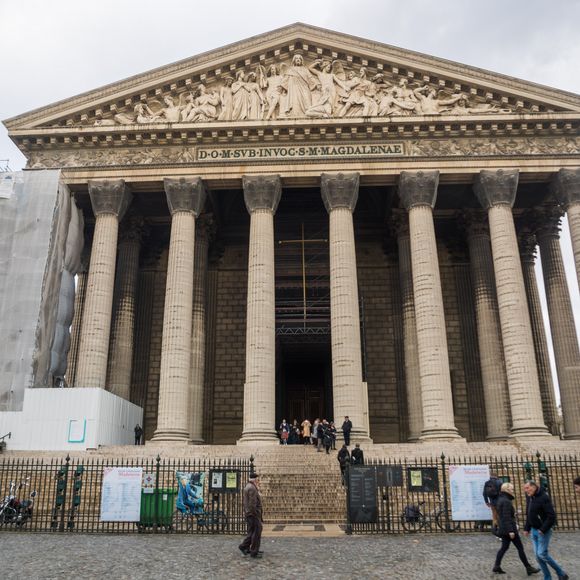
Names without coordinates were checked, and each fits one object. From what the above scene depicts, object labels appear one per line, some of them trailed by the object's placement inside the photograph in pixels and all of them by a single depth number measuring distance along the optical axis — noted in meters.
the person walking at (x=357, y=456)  19.08
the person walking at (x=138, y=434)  27.41
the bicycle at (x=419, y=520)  15.48
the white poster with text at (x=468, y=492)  15.21
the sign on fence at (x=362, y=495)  15.47
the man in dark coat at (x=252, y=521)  11.85
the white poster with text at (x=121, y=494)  15.47
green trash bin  15.57
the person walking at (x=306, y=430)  26.69
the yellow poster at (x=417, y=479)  15.91
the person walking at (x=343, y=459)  19.38
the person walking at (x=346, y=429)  22.75
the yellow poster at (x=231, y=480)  16.06
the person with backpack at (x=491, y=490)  13.09
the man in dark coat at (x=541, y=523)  9.15
